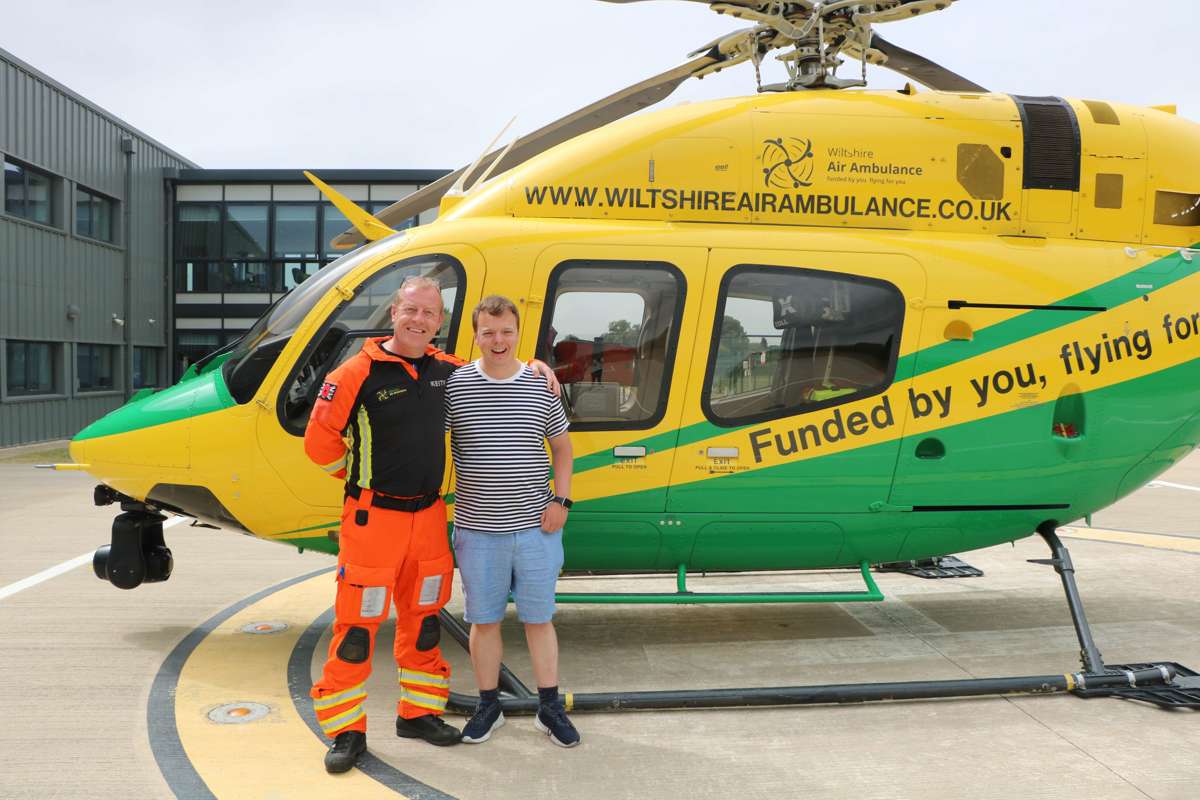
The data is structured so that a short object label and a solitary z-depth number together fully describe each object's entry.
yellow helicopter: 4.67
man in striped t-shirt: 3.70
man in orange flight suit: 3.64
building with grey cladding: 16.78
